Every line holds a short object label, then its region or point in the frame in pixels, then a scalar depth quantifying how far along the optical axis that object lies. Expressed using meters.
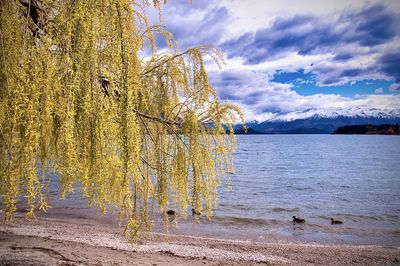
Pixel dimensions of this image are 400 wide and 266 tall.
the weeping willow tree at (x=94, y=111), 2.17
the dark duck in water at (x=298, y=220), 16.09
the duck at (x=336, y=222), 16.18
